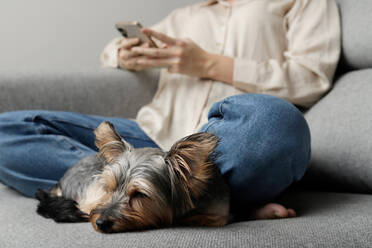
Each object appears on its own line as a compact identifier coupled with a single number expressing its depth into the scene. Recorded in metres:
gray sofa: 0.86
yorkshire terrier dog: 0.94
